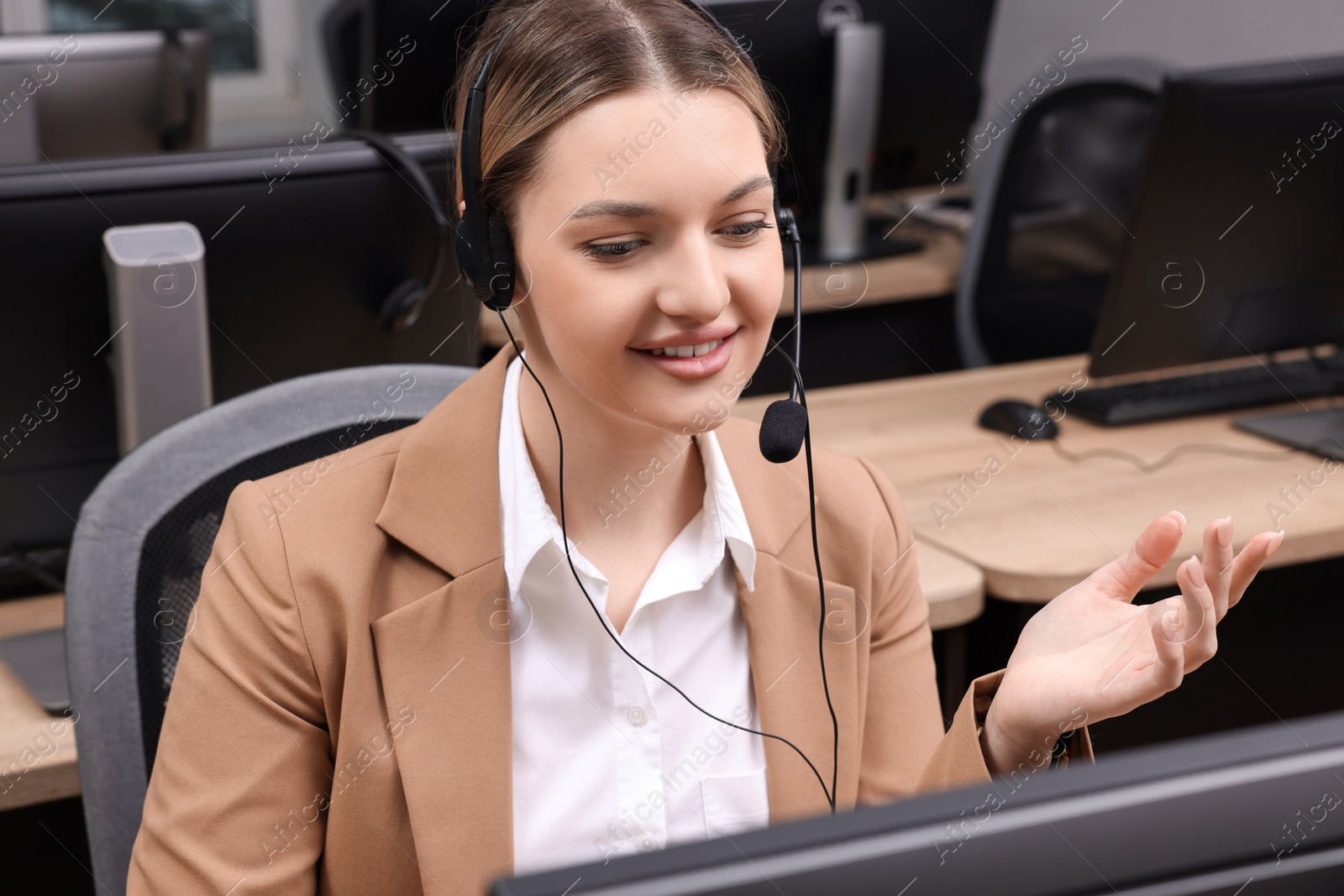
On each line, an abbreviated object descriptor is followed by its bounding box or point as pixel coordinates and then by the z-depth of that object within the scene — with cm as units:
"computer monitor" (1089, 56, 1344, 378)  211
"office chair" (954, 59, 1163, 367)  303
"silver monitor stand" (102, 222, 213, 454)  177
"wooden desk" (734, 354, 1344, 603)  198
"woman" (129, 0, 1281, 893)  156
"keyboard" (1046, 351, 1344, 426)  237
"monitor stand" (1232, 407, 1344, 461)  220
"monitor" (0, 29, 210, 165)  223
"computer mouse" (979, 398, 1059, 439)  228
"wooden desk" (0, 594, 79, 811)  173
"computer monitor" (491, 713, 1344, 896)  94
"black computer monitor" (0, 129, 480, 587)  177
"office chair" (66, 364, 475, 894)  164
